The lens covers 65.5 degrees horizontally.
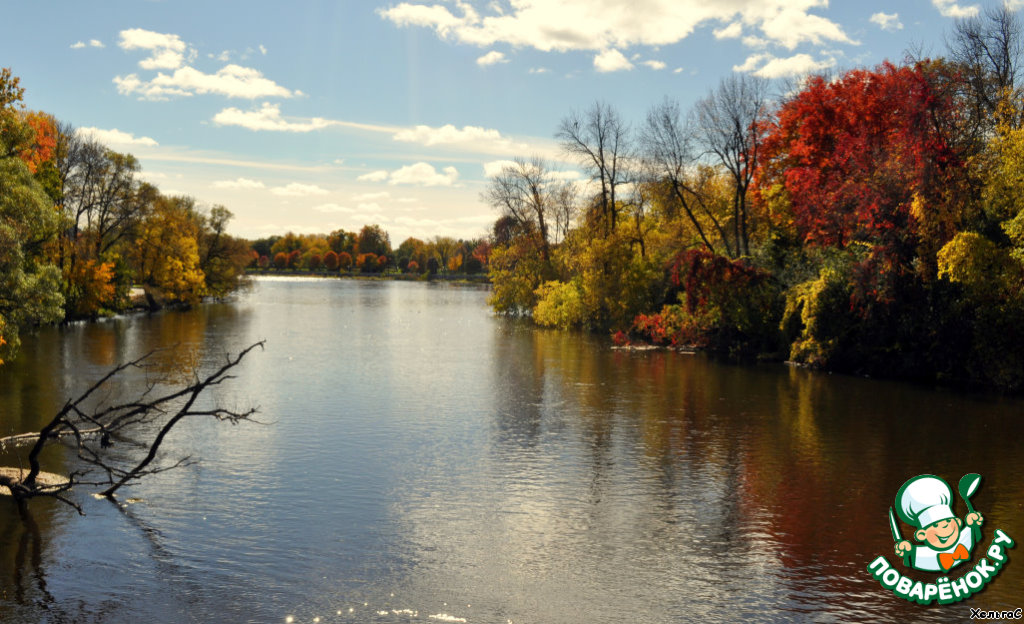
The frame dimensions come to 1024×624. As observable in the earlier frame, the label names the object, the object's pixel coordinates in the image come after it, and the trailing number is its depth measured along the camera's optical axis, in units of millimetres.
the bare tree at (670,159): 52875
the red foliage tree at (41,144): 34150
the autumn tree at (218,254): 93375
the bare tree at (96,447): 15164
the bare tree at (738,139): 48406
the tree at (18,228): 27344
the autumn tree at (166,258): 77250
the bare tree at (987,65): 35375
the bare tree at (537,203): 73250
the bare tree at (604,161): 61531
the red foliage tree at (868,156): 32406
